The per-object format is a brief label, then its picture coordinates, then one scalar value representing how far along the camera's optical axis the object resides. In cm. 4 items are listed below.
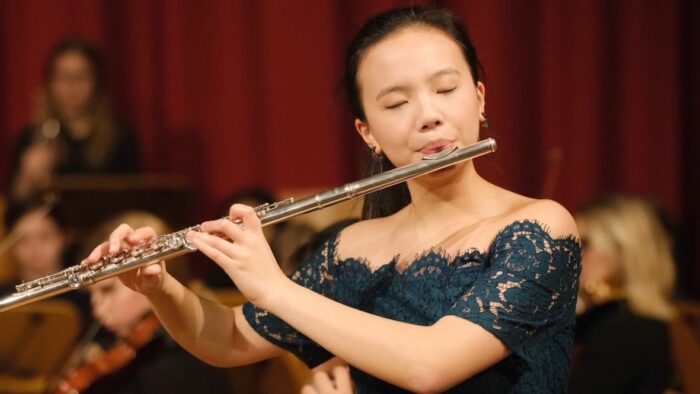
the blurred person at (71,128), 886
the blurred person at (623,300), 568
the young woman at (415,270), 287
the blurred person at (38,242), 807
